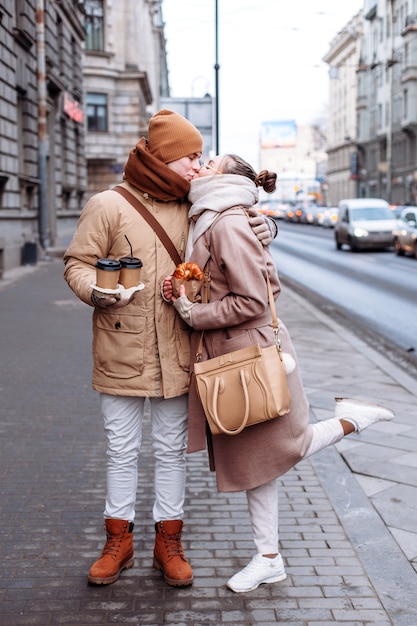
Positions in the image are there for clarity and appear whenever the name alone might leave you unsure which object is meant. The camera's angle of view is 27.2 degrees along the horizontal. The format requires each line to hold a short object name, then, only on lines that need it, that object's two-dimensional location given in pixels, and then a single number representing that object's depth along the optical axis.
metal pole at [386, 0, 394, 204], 65.19
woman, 3.47
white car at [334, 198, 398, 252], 29.02
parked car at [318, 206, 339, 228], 58.54
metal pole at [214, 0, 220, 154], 29.44
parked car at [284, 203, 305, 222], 73.00
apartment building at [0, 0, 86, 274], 19.73
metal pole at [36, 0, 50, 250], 22.19
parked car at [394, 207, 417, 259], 26.50
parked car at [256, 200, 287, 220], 88.04
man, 3.65
